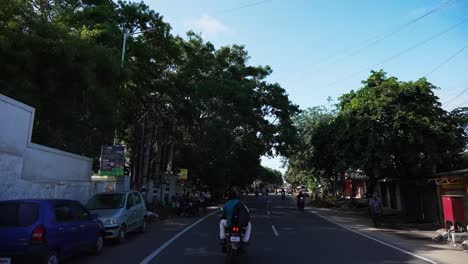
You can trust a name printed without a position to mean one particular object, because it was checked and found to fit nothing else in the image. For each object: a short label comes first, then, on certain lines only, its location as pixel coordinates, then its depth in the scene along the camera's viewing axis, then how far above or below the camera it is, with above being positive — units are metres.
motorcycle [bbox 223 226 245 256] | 8.92 -0.81
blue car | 7.45 -0.55
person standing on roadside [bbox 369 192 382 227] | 19.98 -0.17
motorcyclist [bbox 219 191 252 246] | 9.43 -0.31
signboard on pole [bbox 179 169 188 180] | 31.31 +2.35
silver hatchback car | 12.27 -0.26
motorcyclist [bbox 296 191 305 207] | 33.38 +0.49
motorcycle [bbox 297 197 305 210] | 33.22 +0.16
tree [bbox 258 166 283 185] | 139.31 +10.57
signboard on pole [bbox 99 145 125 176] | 19.38 +2.11
